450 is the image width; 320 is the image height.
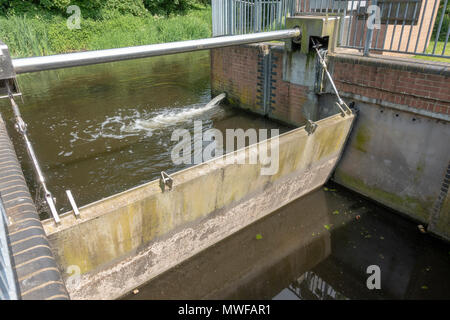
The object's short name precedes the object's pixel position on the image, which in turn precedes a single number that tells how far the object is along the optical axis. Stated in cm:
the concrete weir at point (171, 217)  277
